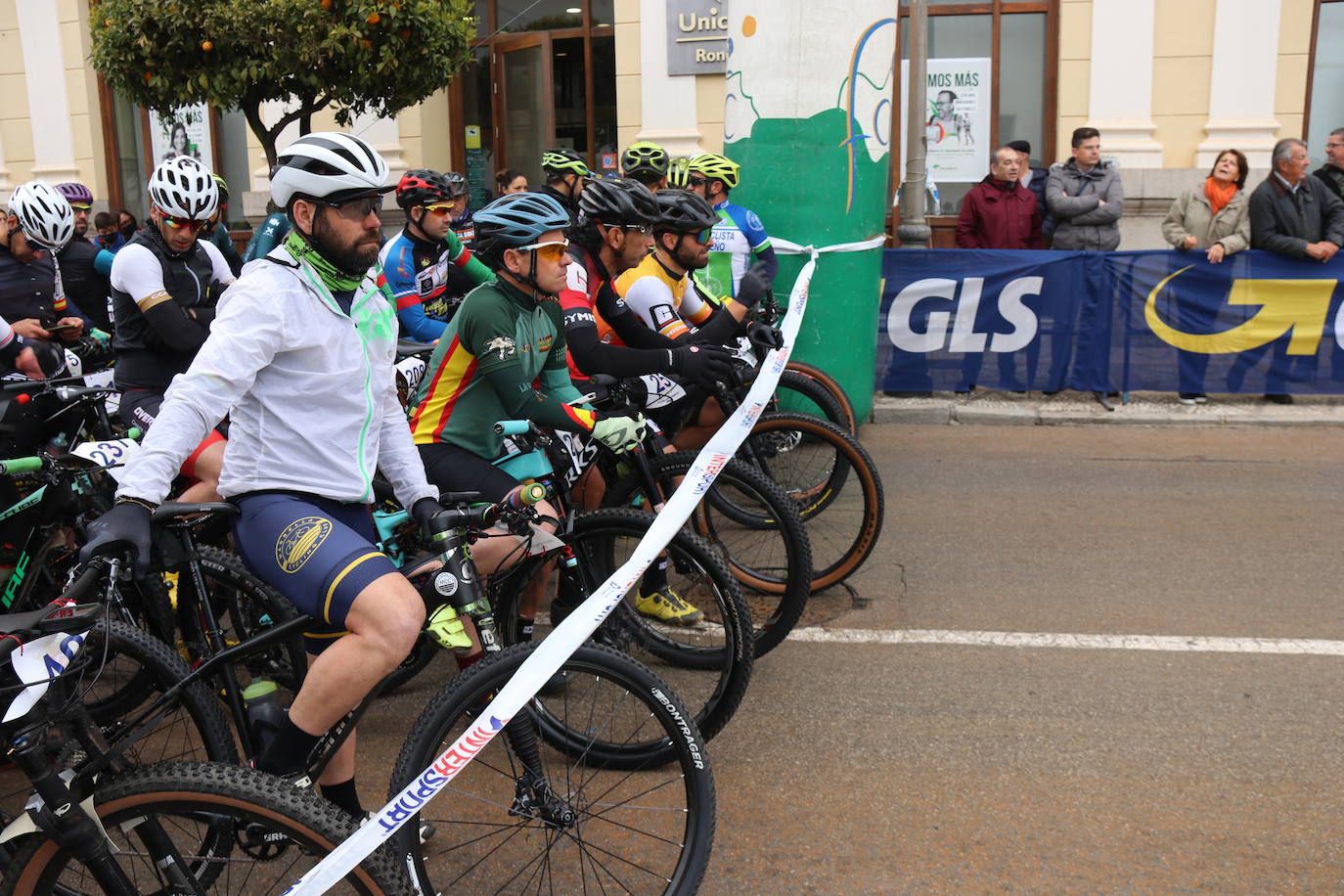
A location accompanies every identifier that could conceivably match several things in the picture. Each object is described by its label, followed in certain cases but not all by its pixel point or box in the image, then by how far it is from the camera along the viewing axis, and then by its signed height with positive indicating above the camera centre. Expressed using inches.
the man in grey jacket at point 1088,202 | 409.7 -15.1
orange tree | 373.1 +36.6
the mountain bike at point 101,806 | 93.0 -46.5
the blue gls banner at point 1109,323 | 380.8 -51.4
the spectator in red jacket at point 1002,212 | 423.8 -18.7
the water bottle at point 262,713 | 125.9 -53.3
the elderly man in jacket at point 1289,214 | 378.0 -19.3
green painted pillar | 320.2 +6.0
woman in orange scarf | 386.0 -21.5
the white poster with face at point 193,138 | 669.8 +18.8
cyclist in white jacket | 120.0 -24.4
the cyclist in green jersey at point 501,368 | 167.3 -27.1
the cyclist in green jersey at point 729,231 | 306.3 -17.0
